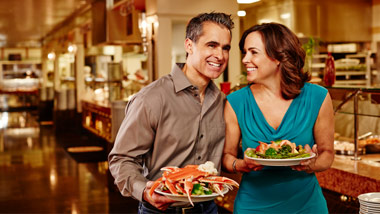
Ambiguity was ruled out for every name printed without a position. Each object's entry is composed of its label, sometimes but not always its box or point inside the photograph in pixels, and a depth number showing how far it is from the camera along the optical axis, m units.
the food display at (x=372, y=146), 3.98
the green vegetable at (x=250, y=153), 1.99
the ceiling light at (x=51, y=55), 19.08
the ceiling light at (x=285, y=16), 10.79
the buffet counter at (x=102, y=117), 7.41
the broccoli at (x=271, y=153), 1.94
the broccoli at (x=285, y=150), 1.96
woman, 2.12
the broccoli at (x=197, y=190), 1.69
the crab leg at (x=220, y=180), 1.76
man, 1.94
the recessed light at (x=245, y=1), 5.78
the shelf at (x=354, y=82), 9.09
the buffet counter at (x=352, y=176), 3.28
